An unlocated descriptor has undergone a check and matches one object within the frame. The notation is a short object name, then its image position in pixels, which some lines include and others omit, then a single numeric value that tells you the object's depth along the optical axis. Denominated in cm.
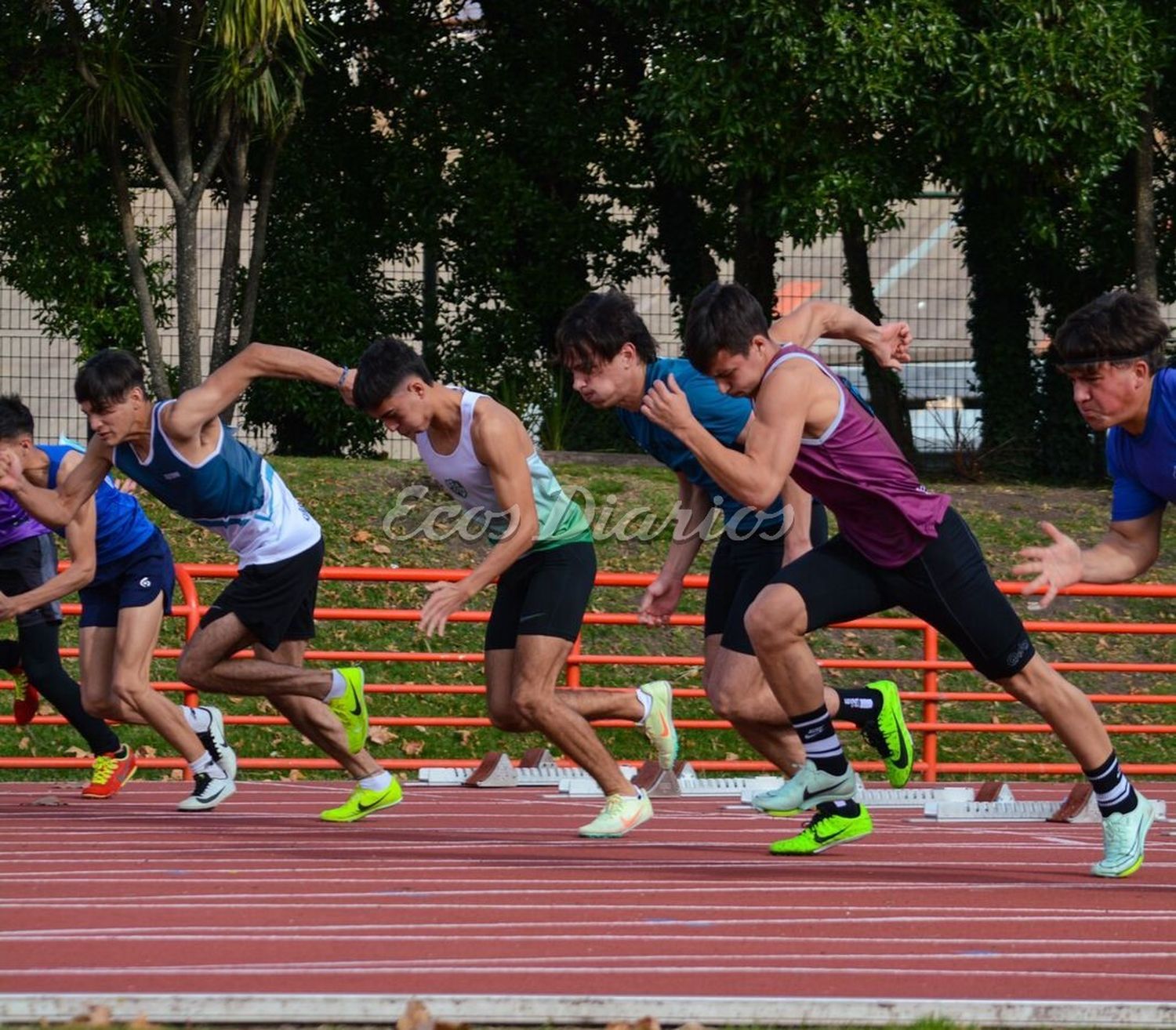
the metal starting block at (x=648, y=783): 2031
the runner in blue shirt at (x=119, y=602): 1733
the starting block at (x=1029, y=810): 1820
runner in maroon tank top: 1255
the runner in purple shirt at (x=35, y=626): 1889
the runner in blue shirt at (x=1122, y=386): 1159
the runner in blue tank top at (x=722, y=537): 1455
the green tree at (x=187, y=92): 3086
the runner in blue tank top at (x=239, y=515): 1573
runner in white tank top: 1441
